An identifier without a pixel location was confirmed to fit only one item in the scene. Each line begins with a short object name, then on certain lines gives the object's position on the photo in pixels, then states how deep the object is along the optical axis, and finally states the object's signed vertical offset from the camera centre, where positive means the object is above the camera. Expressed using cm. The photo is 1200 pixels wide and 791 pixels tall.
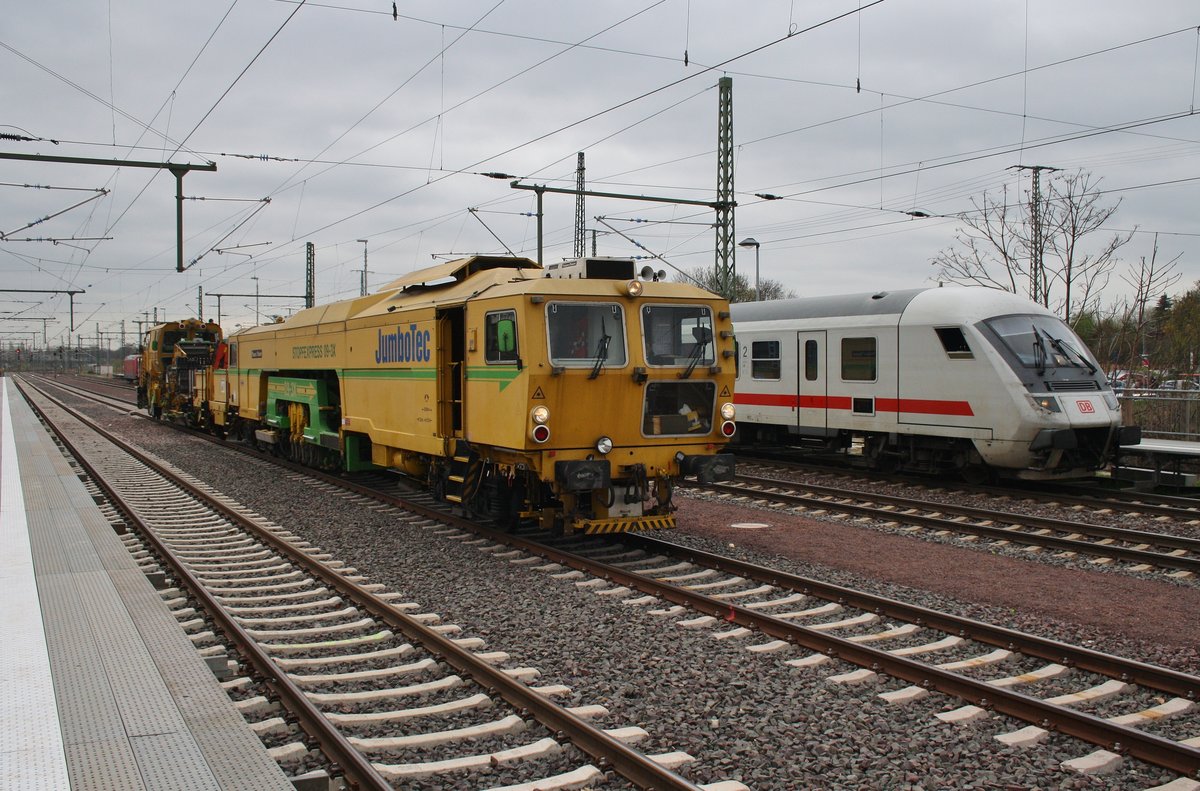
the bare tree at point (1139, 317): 2264 +148
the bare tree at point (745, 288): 5378 +654
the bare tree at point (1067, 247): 2277 +330
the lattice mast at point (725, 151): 2002 +497
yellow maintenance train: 933 -10
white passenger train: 1337 -12
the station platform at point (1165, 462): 1397 -134
